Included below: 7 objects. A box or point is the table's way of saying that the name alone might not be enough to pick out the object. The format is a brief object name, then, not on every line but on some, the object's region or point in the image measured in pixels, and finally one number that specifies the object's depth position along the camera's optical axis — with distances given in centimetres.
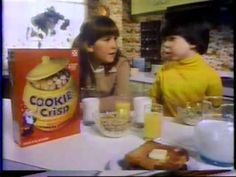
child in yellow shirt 104
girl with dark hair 105
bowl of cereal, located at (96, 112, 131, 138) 107
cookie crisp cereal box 99
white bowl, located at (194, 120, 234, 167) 97
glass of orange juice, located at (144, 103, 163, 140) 107
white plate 98
